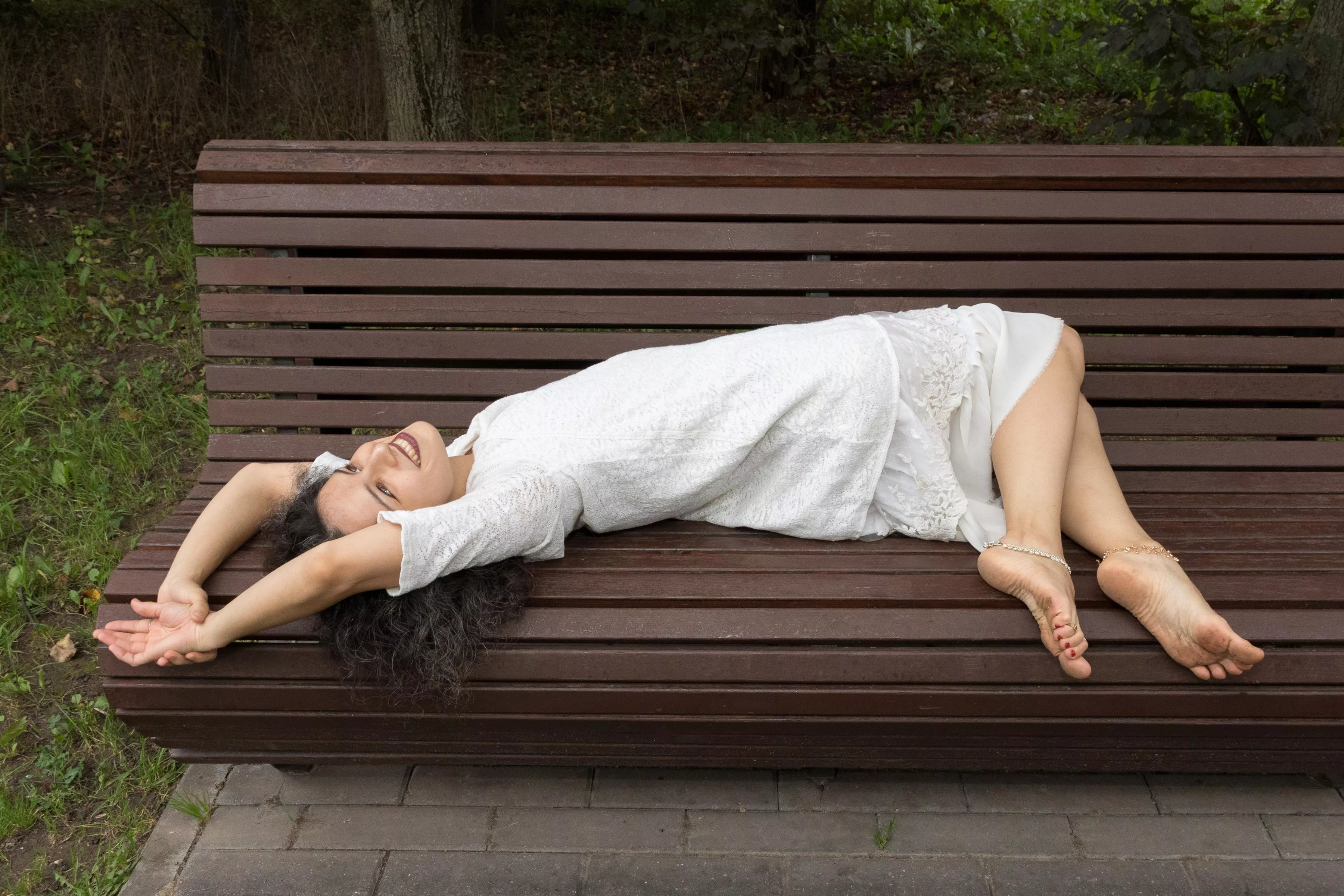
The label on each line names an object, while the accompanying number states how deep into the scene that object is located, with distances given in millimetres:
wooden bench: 3000
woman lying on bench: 2154
